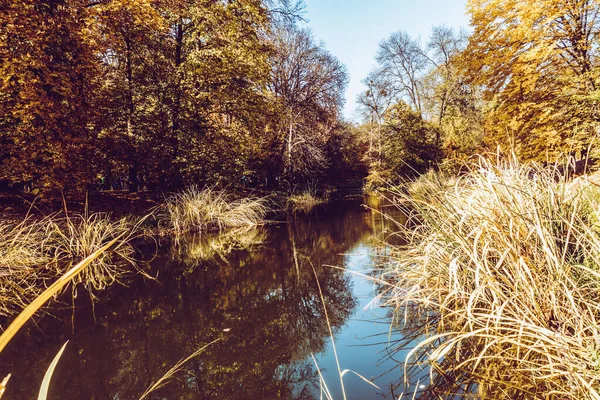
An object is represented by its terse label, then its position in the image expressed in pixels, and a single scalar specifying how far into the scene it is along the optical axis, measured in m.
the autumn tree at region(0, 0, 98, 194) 5.97
